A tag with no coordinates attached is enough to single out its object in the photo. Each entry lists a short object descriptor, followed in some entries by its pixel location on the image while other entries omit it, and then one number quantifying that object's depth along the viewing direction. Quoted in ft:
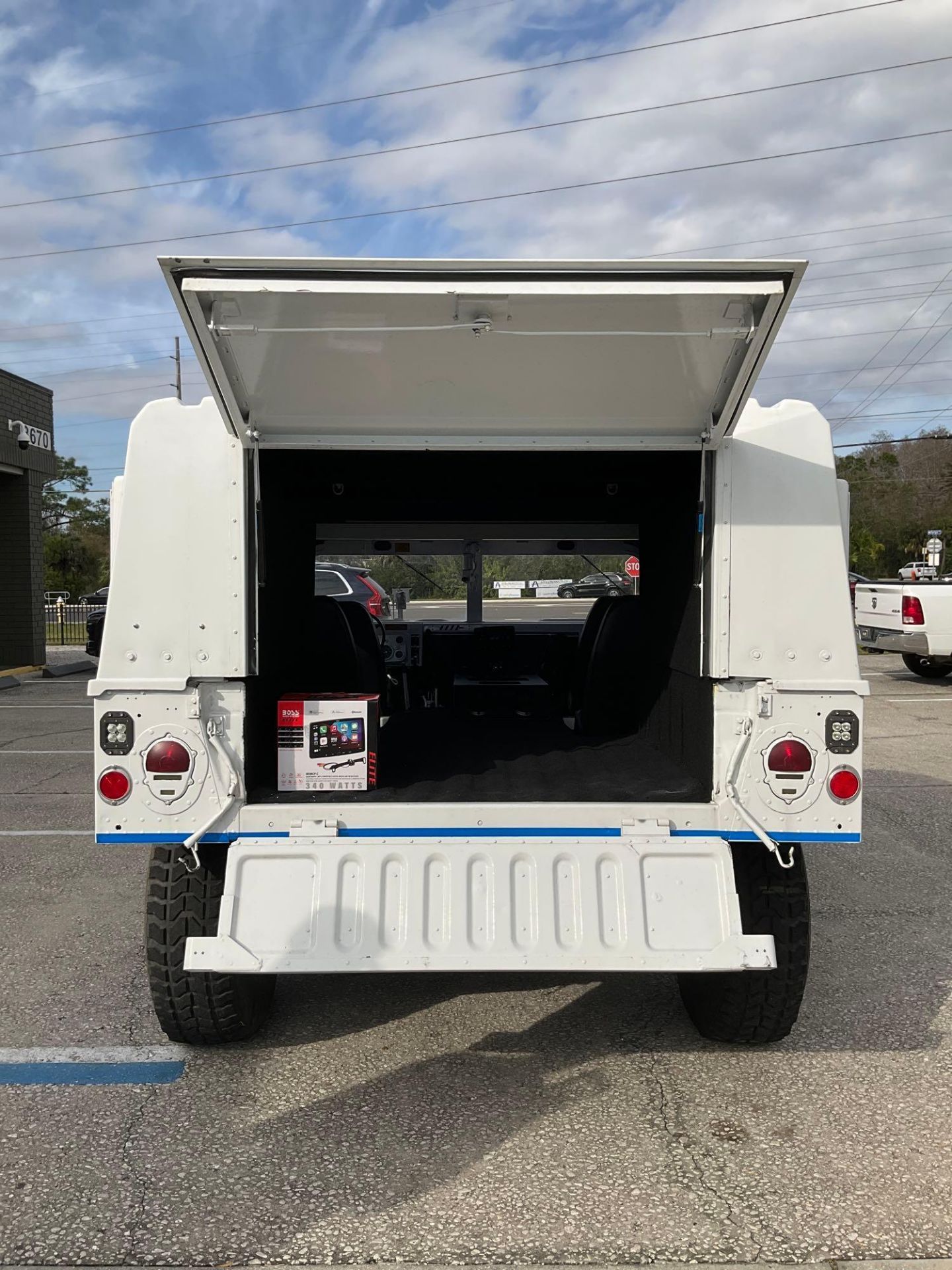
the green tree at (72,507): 191.21
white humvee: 9.94
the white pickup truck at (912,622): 47.06
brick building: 58.18
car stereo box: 12.07
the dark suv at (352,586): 25.02
